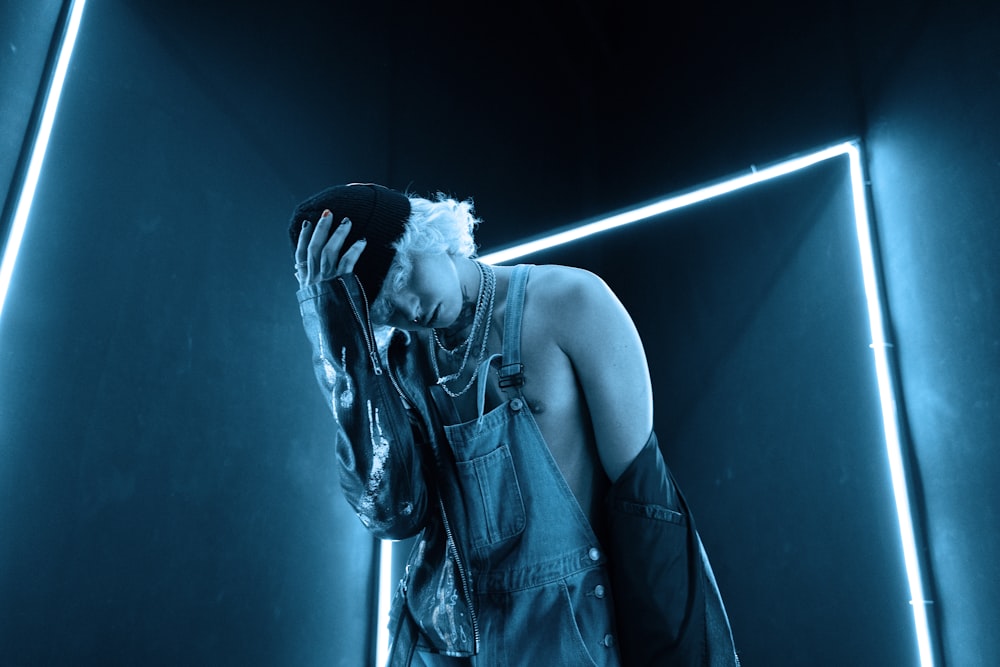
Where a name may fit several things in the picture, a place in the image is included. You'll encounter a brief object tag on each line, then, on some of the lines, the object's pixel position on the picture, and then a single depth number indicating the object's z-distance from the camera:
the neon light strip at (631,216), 2.15
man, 1.09
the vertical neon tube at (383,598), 1.93
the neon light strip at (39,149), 1.19
